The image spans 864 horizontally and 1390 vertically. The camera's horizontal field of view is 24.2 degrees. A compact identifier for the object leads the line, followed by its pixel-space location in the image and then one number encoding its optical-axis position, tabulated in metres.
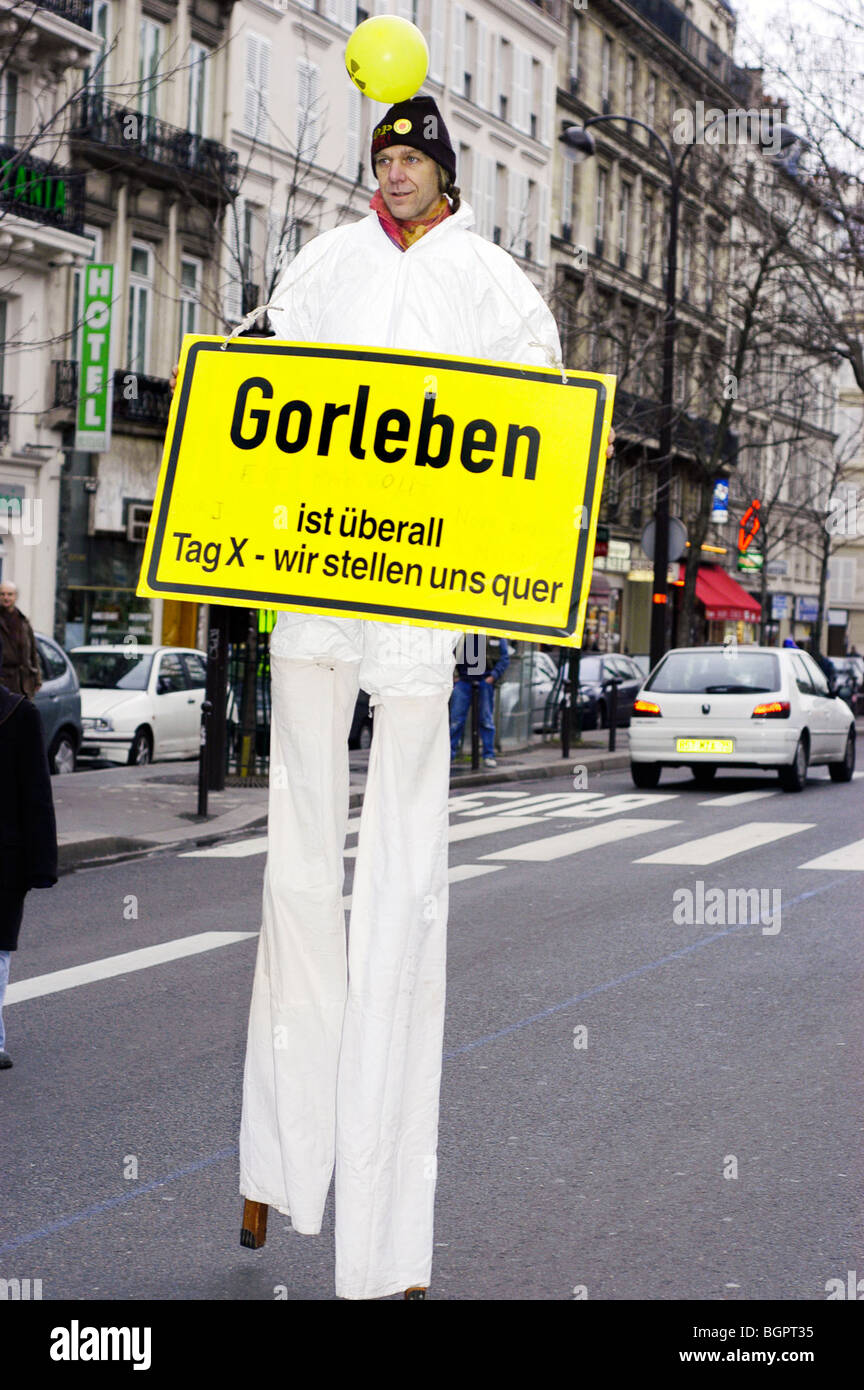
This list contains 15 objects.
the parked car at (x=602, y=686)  31.83
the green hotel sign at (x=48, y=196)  30.52
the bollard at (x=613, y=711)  25.47
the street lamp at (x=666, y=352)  29.39
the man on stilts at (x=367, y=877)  3.88
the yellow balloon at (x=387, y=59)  4.04
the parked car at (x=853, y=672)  46.78
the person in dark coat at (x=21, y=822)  6.61
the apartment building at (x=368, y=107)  37.34
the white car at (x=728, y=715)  19.12
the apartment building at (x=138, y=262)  32.53
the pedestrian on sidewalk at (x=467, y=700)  21.36
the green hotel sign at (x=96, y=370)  31.06
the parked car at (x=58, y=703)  18.25
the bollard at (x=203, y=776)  15.62
